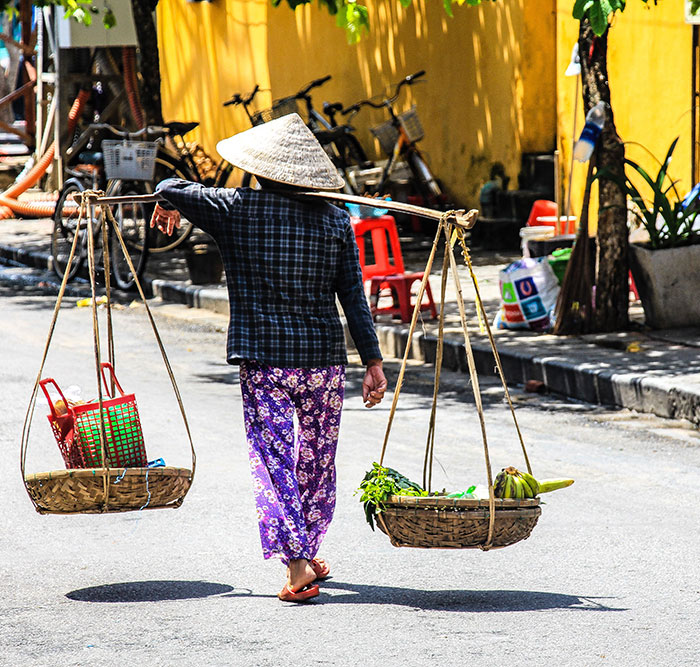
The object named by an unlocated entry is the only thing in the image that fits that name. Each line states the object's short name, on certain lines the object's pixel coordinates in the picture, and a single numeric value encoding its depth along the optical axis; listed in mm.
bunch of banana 8570
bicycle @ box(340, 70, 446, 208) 30094
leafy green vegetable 8562
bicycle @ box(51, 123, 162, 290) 24562
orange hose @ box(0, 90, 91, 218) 38906
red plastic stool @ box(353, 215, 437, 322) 21094
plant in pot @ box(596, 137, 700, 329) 18812
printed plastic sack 19687
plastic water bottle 18500
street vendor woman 8687
